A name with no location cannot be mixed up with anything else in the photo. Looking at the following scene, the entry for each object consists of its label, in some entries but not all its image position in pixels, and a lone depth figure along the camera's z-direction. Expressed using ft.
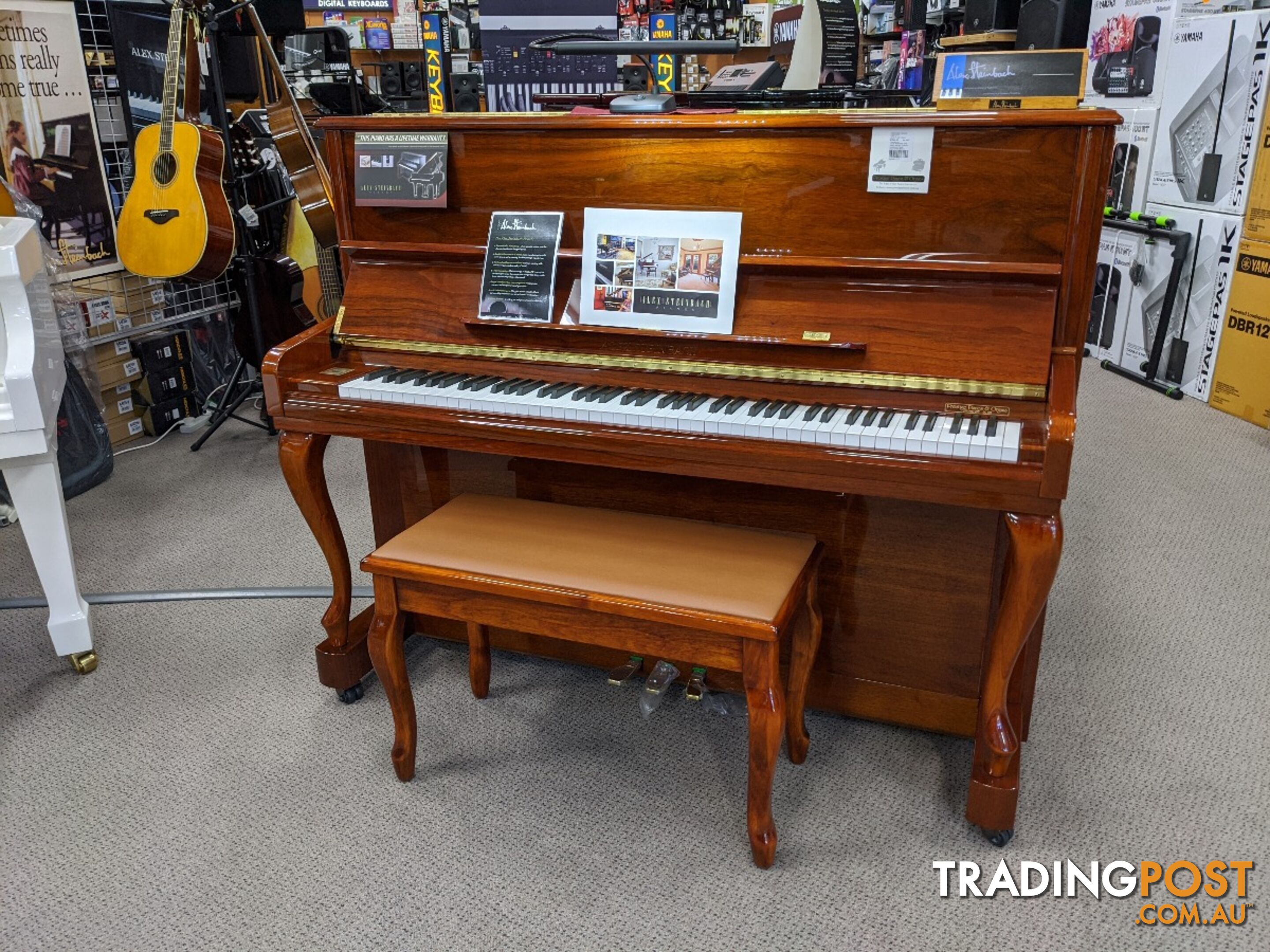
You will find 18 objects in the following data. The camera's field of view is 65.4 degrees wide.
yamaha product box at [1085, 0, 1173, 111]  14.78
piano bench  5.13
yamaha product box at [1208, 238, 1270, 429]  13.07
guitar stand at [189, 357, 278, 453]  12.91
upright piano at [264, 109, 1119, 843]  5.27
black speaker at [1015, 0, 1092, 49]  15.37
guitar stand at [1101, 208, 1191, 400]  14.28
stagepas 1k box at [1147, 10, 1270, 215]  13.05
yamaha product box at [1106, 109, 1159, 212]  15.20
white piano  6.66
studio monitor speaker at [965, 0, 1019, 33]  16.71
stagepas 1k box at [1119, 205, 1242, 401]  13.85
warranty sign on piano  6.51
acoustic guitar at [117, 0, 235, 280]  11.16
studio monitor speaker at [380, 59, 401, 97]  14.49
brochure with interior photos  5.99
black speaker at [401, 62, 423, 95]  14.46
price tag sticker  5.56
